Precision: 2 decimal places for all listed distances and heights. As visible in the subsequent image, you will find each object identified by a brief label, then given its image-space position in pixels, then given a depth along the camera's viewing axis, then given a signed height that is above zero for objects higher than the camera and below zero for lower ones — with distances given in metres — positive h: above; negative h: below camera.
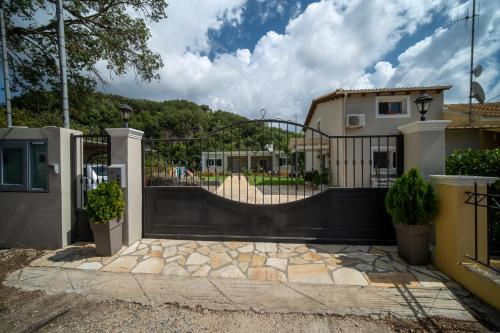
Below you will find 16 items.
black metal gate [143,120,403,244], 3.90 -0.93
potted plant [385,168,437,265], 3.05 -0.68
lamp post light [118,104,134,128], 3.85 +0.94
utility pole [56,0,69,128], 4.30 +1.96
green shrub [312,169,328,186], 11.34 -0.77
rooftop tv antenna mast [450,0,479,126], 8.74 +4.78
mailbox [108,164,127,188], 3.64 -0.15
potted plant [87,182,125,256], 3.37 -0.75
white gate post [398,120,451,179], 3.38 +0.25
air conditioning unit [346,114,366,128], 10.35 +2.05
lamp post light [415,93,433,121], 3.42 +0.95
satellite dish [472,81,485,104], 8.30 +2.69
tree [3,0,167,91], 6.31 +3.68
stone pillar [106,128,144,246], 3.81 -0.07
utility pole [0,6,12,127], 4.48 +1.93
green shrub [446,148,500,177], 3.59 +0.00
